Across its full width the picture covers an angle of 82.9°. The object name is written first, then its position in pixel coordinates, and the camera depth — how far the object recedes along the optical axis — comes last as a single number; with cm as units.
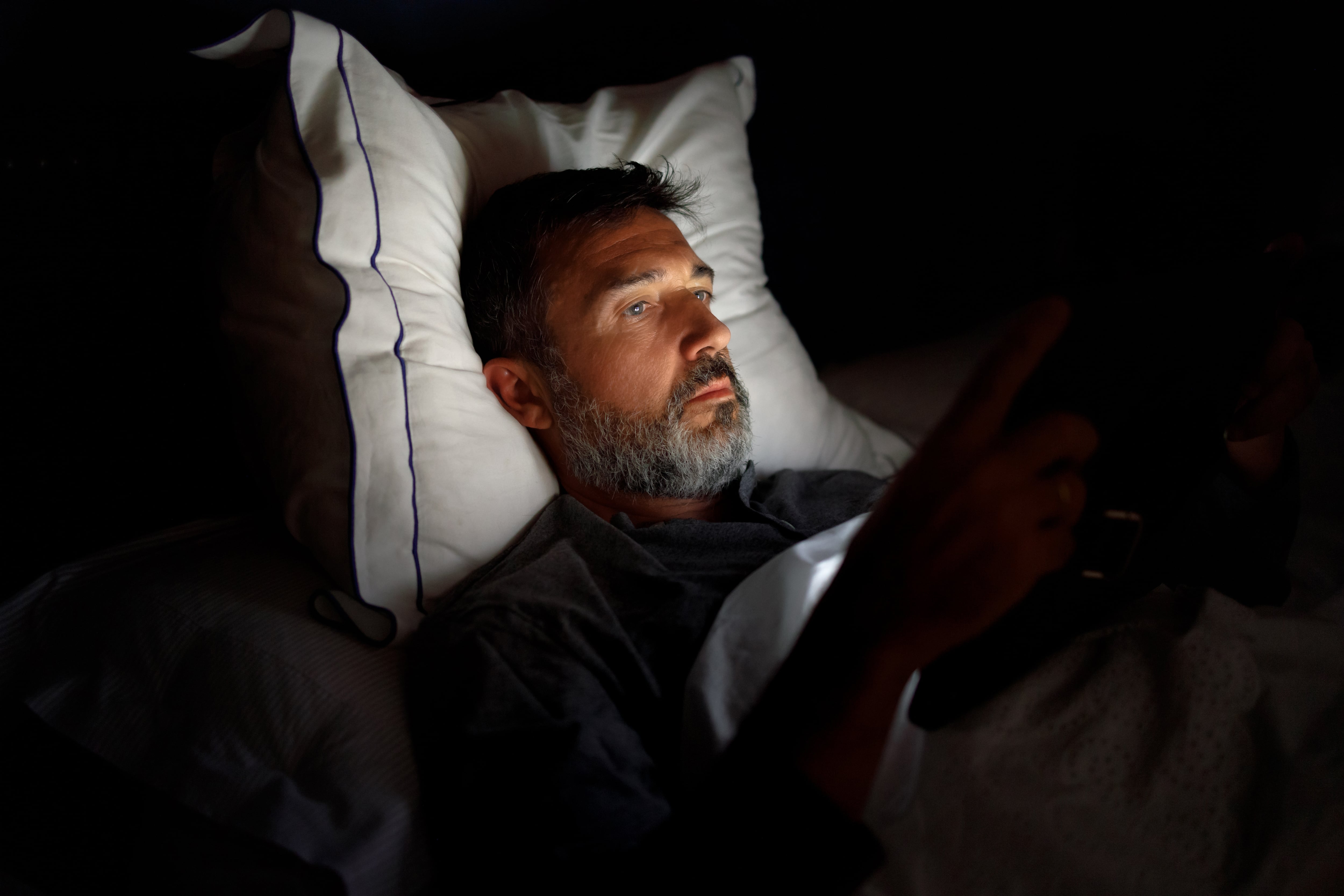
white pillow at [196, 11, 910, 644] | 73
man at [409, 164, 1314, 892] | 45
